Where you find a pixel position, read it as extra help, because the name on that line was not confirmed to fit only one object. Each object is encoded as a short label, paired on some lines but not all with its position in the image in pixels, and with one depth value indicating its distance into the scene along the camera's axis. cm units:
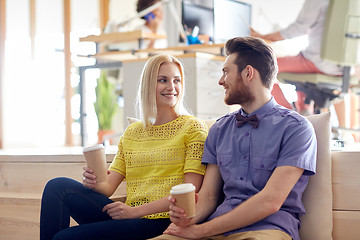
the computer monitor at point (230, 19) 411
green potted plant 687
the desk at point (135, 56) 377
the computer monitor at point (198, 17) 448
